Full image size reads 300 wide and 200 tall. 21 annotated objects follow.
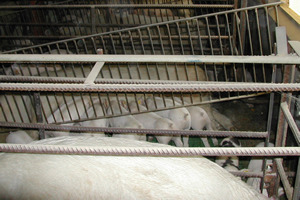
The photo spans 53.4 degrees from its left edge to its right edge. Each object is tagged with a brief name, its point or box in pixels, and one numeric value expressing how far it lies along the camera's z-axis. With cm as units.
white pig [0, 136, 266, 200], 136
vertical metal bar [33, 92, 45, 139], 225
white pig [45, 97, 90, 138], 325
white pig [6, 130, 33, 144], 301
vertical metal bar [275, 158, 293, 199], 181
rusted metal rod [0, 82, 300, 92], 119
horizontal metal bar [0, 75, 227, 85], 213
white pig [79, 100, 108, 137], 329
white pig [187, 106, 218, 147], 332
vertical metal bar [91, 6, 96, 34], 371
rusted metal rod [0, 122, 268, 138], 212
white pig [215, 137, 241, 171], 270
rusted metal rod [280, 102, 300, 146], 151
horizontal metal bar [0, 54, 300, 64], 130
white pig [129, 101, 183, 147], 311
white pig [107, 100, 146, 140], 314
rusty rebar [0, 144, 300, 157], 106
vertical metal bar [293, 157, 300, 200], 157
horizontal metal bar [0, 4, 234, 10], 340
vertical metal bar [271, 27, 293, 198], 151
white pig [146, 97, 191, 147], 325
